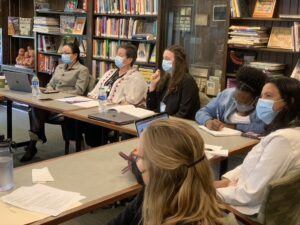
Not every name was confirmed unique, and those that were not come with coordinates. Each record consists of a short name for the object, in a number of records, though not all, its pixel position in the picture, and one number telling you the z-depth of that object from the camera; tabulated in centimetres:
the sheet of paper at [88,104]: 348
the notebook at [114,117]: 294
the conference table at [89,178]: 167
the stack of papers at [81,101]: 352
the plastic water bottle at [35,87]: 382
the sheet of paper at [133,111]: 317
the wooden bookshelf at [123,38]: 478
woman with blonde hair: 109
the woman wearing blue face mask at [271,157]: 180
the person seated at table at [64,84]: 413
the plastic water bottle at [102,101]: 337
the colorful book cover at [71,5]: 573
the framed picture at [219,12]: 441
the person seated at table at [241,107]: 278
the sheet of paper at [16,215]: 148
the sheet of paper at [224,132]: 273
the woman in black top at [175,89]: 348
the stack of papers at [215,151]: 229
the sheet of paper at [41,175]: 185
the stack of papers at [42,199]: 158
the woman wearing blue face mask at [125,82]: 381
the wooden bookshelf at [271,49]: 390
